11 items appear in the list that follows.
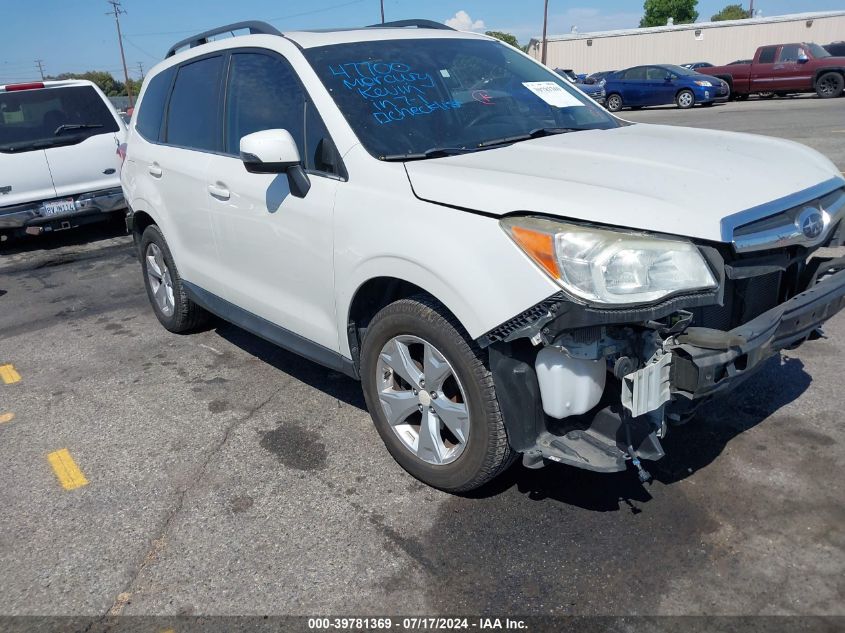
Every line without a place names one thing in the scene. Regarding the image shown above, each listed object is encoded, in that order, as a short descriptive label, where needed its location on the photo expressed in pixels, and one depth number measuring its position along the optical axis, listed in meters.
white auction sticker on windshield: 4.02
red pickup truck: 22.66
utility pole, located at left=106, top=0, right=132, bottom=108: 68.25
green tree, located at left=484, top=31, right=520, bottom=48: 73.34
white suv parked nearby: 8.30
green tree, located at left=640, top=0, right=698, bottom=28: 84.38
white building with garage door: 43.28
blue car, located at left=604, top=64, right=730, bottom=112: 23.48
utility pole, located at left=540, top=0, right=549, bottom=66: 50.56
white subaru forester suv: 2.50
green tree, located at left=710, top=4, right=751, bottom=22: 95.01
